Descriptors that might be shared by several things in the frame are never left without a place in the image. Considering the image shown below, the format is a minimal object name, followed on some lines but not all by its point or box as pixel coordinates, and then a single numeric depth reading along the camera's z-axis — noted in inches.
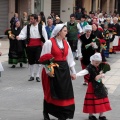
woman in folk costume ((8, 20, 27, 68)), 580.1
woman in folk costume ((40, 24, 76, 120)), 299.0
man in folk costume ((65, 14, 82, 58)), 672.4
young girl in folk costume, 315.3
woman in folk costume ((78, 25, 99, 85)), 447.1
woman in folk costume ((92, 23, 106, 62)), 488.4
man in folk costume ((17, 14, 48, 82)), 468.4
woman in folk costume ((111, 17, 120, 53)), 783.1
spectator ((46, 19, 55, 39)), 652.7
